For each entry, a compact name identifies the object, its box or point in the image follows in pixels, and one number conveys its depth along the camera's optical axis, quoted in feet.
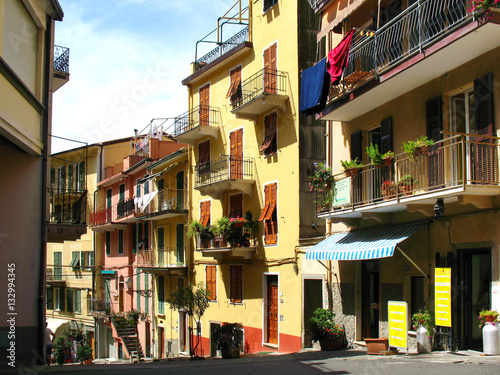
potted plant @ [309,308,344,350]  59.98
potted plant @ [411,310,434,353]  47.11
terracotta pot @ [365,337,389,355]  49.73
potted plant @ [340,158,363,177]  54.33
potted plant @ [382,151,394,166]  48.96
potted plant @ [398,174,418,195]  46.29
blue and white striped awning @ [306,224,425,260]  48.85
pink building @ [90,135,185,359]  119.96
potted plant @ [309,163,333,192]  58.75
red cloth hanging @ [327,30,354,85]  54.95
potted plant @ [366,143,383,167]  50.11
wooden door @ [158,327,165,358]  112.16
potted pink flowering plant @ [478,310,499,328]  40.42
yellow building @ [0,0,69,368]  42.73
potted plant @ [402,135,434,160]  44.32
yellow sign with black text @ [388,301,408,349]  46.88
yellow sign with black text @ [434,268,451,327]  43.96
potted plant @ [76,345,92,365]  127.24
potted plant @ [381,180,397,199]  48.73
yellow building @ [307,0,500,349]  41.83
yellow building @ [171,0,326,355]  72.38
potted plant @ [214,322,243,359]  65.87
